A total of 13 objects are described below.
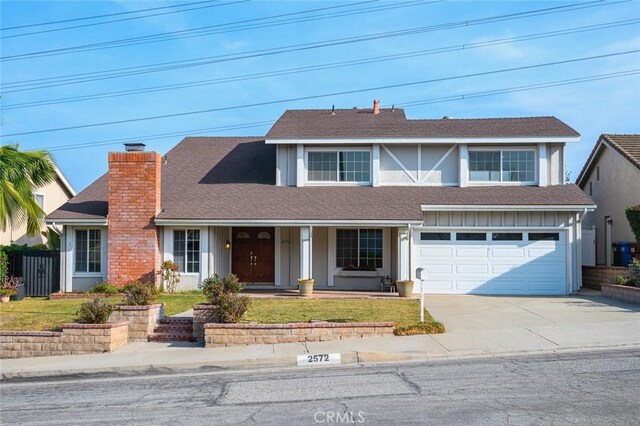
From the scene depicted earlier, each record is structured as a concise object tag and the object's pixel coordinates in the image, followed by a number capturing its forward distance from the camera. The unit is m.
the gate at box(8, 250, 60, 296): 21.75
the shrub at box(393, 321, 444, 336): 13.59
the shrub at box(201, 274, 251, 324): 13.80
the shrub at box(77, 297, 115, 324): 13.92
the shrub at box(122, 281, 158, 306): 14.91
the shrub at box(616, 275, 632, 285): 18.61
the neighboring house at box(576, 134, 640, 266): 23.88
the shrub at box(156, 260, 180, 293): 20.75
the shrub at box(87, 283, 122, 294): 20.16
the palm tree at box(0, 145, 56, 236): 18.86
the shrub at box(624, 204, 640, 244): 19.75
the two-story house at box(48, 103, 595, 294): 20.83
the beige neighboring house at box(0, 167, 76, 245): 28.08
